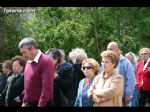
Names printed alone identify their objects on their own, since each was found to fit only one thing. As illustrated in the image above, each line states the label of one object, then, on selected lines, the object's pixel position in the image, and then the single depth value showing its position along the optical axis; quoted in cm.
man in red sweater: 555
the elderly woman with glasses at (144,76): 843
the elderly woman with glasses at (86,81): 561
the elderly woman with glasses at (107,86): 520
